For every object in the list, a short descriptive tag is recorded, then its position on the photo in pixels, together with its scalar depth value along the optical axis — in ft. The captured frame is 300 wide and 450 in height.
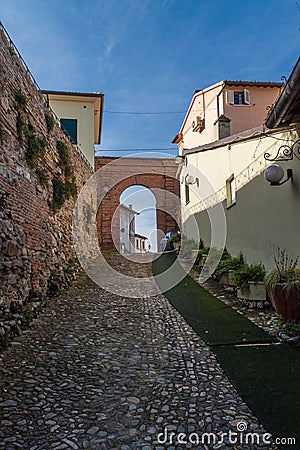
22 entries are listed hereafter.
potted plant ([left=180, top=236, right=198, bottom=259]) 35.01
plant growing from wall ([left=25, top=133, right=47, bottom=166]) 16.64
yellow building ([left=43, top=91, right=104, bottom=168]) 43.65
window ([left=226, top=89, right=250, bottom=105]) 41.47
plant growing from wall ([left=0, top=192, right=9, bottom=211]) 13.22
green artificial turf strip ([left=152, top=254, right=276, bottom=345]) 13.17
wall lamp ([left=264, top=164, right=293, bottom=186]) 15.44
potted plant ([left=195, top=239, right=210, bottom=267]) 29.86
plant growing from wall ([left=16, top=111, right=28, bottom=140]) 15.58
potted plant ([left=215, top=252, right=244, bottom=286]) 21.99
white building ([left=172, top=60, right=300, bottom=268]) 15.14
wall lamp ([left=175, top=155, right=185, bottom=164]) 38.30
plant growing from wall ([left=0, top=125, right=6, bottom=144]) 13.48
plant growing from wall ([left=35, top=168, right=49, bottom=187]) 18.26
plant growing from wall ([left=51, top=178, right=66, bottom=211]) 21.57
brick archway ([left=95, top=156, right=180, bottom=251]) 49.47
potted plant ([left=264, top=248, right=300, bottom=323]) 13.10
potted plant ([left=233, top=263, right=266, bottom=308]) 17.53
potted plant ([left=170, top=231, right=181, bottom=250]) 43.55
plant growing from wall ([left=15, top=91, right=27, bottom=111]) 15.67
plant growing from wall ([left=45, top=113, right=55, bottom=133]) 20.79
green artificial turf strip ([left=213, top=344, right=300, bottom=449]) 7.36
